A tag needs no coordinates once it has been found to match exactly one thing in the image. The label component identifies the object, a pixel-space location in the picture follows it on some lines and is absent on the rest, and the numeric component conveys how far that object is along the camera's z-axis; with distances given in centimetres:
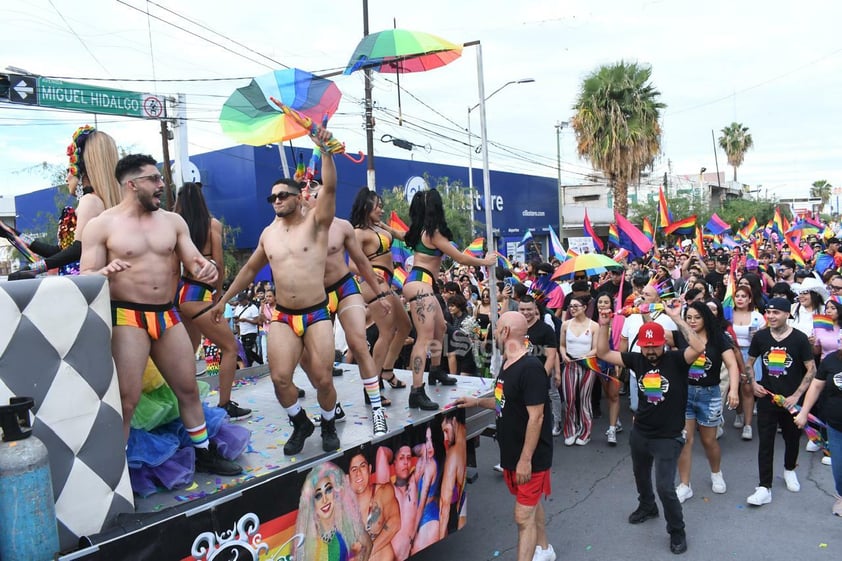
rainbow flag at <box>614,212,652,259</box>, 1163
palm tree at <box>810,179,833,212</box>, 8738
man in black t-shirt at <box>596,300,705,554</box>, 485
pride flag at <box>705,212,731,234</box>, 1841
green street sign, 1402
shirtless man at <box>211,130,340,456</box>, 416
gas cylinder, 237
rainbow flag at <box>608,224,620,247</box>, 1249
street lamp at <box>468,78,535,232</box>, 2440
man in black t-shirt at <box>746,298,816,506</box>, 552
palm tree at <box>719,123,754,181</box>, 5725
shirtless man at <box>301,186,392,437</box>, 467
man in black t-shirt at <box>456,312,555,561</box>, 419
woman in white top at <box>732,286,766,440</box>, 722
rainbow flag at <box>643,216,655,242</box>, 1543
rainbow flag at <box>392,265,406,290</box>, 749
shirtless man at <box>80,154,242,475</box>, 328
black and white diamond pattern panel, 256
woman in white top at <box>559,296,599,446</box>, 754
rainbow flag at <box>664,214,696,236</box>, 1478
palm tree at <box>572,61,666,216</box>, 2545
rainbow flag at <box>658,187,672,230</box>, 1422
